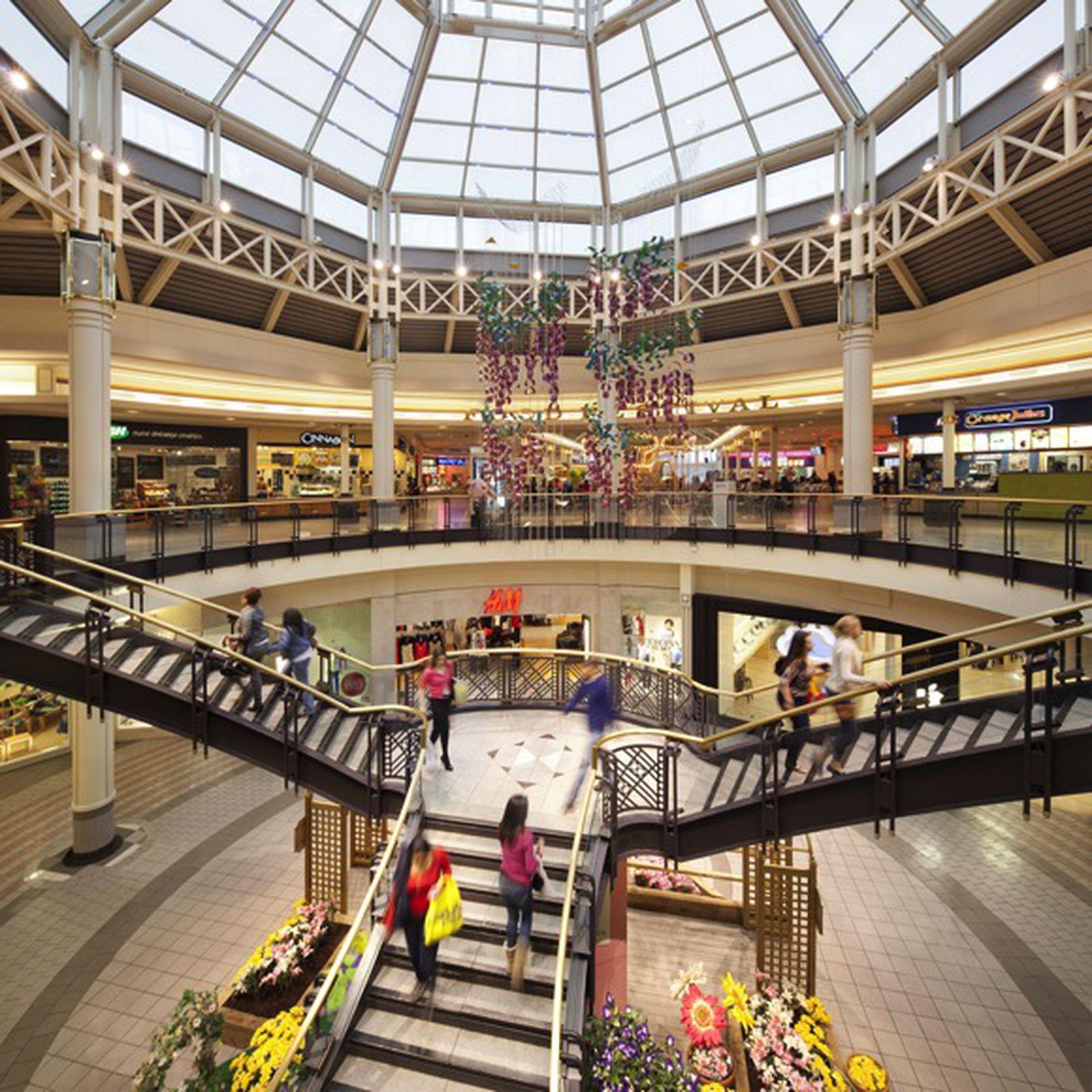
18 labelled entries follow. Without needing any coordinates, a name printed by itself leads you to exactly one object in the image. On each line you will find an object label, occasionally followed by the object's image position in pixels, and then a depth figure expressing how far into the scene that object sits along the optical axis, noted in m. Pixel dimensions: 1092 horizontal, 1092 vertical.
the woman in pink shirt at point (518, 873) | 5.73
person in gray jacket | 8.25
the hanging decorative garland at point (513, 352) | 12.59
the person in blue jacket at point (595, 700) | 8.06
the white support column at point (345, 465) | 22.44
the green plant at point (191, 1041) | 6.00
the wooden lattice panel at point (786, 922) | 8.13
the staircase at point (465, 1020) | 5.57
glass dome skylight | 13.46
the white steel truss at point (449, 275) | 9.83
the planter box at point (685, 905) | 9.88
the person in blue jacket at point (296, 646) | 8.16
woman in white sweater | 6.58
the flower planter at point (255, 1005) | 7.50
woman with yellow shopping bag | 5.72
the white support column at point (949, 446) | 17.69
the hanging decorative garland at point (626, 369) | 11.80
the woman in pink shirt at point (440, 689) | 8.40
